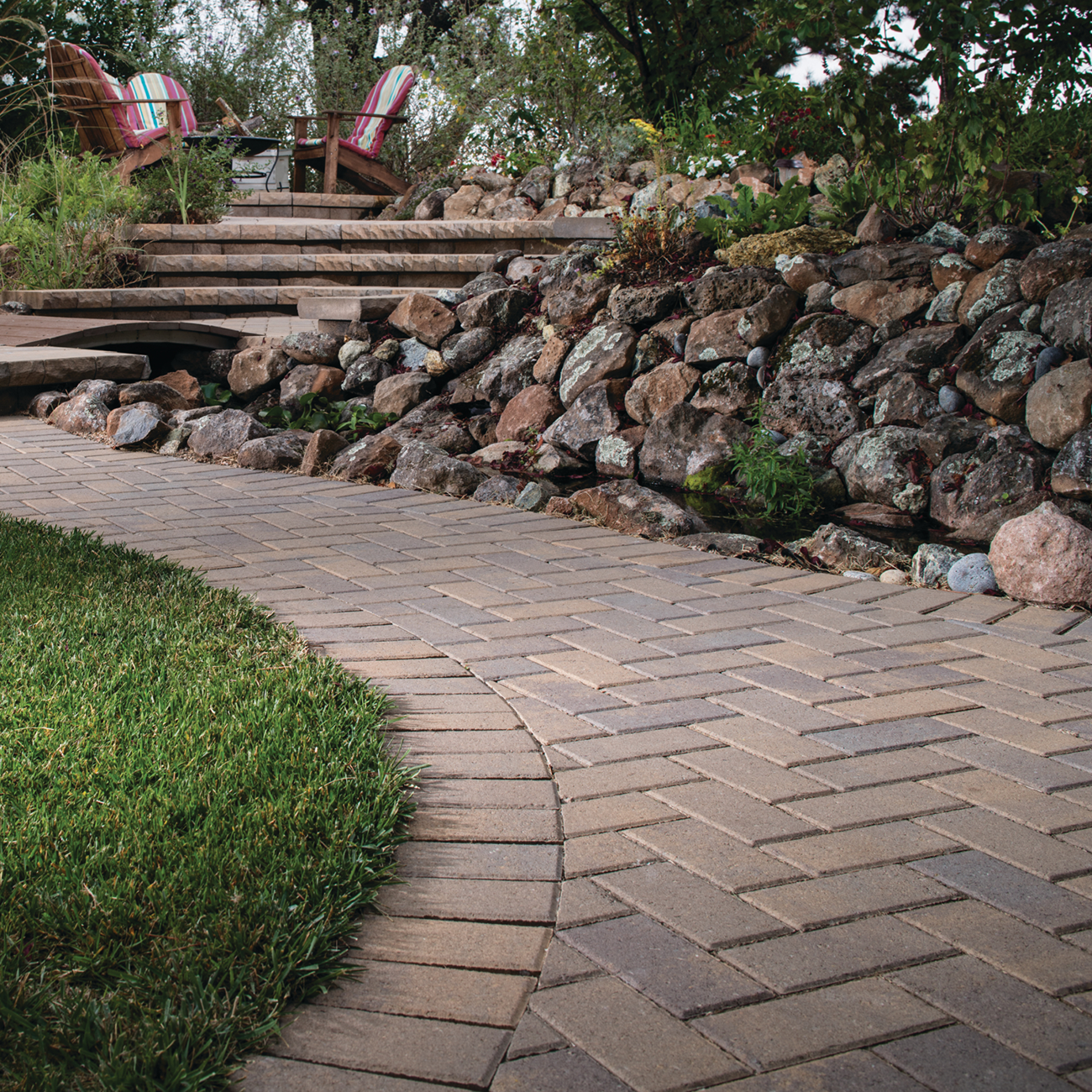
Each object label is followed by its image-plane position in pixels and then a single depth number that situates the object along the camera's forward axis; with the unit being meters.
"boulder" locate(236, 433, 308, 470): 5.91
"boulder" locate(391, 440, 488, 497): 5.29
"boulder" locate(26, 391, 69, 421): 7.18
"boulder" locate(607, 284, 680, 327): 6.26
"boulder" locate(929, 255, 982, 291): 5.42
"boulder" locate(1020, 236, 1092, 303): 4.93
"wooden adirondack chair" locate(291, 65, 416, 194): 11.71
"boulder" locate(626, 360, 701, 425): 5.87
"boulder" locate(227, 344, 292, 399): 7.47
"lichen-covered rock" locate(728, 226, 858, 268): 6.13
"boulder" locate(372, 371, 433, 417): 6.88
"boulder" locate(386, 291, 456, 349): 7.37
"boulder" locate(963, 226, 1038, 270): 5.30
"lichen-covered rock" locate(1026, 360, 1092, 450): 4.47
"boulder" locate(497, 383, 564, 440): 6.29
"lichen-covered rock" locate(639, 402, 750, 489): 5.52
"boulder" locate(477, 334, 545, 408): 6.70
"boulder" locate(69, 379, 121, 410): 6.92
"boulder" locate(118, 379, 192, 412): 6.86
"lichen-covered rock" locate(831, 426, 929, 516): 4.86
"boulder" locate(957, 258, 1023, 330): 5.17
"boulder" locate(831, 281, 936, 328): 5.53
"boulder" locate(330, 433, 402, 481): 5.61
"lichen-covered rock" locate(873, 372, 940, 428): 5.11
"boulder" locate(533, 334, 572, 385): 6.48
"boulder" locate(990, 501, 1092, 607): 3.48
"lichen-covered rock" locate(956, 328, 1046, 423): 4.84
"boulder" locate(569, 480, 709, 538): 4.55
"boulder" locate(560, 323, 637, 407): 6.17
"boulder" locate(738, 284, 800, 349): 5.75
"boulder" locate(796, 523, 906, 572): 4.16
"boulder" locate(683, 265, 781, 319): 5.95
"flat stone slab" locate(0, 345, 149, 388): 7.05
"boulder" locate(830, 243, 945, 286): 5.68
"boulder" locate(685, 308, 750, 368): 5.83
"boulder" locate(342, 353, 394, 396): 7.15
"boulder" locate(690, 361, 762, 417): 5.71
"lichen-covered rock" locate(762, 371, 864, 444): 5.37
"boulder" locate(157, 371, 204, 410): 7.35
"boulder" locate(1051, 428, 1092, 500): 4.36
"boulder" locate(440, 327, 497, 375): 7.05
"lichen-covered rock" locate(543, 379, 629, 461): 5.94
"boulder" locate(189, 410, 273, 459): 6.14
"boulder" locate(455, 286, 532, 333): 7.19
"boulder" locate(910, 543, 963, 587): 3.93
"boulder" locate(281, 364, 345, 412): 7.16
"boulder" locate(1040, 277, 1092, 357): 4.71
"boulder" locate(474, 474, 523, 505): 5.16
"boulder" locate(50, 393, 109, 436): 6.69
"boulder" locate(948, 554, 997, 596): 3.74
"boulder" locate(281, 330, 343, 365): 7.39
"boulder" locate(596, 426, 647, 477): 5.75
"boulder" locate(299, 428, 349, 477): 5.80
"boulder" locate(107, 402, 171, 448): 6.31
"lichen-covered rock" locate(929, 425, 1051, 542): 4.50
